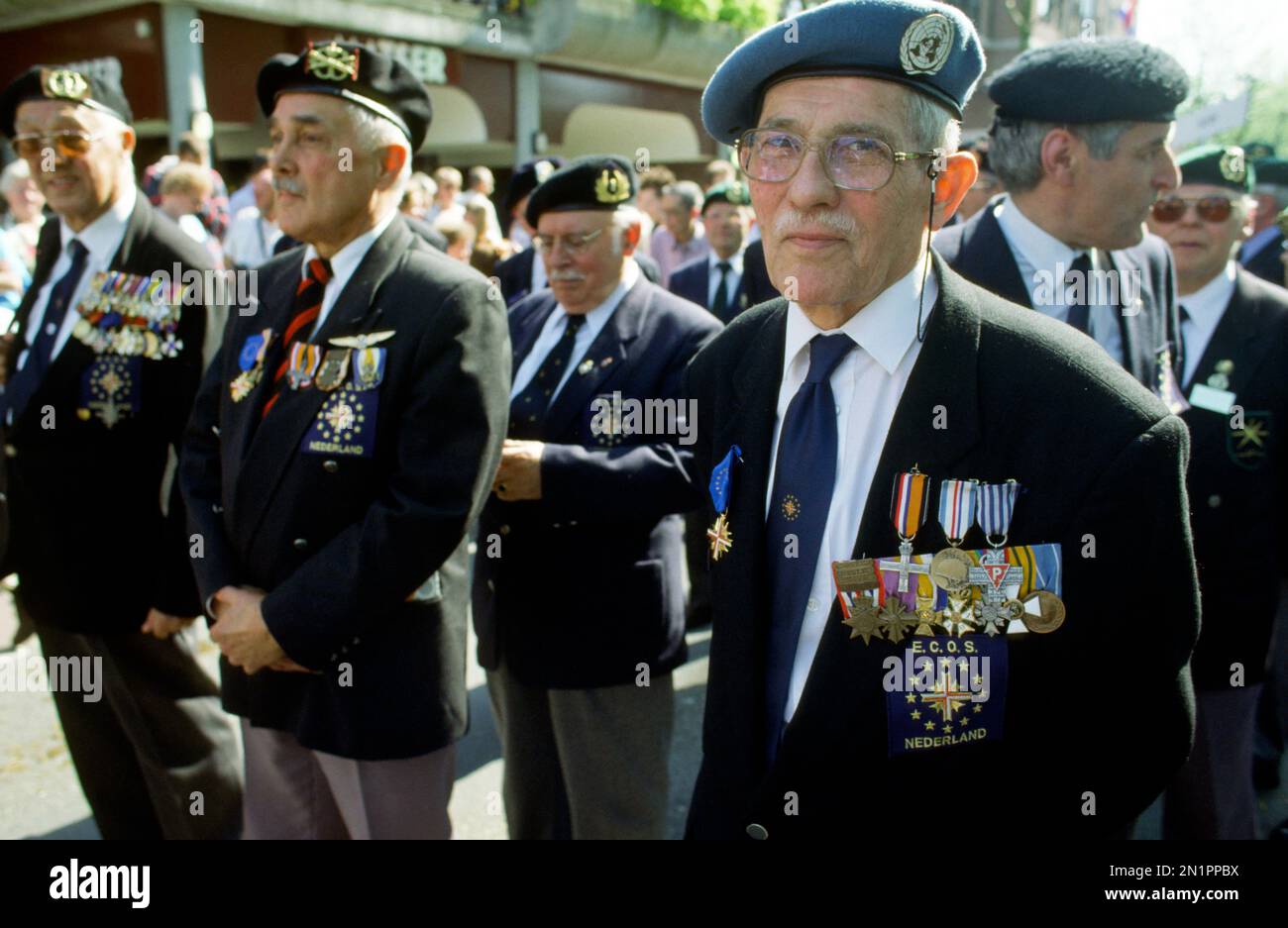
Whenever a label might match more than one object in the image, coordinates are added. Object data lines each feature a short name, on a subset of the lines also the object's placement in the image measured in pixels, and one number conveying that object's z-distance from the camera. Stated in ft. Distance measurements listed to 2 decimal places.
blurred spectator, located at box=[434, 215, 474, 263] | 21.97
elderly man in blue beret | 4.46
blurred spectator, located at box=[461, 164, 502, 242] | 31.64
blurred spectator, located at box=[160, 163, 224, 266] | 23.62
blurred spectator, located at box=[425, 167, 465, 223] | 30.89
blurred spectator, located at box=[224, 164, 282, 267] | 26.96
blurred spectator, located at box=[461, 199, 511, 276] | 24.07
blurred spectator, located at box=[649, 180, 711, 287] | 27.81
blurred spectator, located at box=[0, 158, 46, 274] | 21.44
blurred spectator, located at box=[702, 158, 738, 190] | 28.96
